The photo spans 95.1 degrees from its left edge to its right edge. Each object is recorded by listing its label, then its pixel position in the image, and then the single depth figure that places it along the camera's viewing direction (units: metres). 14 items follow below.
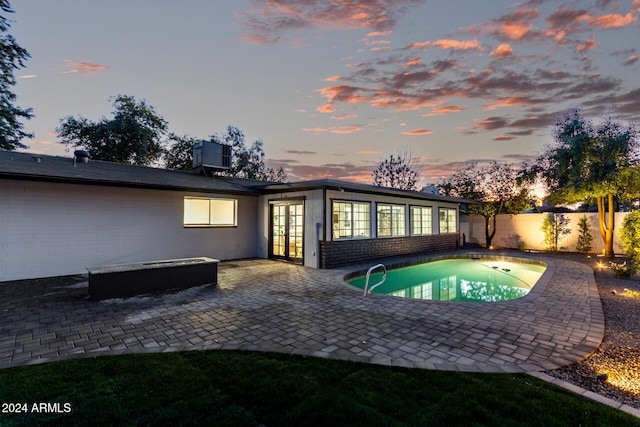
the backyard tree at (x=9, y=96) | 8.80
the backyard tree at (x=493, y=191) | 14.70
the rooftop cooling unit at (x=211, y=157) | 11.00
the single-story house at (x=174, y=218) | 6.96
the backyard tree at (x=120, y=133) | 17.92
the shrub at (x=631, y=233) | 7.92
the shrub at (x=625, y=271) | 7.17
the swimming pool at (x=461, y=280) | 7.33
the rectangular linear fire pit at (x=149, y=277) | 5.31
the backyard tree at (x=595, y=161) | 10.73
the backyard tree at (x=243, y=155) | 23.84
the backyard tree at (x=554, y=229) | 13.38
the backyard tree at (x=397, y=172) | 27.42
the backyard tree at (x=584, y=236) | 12.69
